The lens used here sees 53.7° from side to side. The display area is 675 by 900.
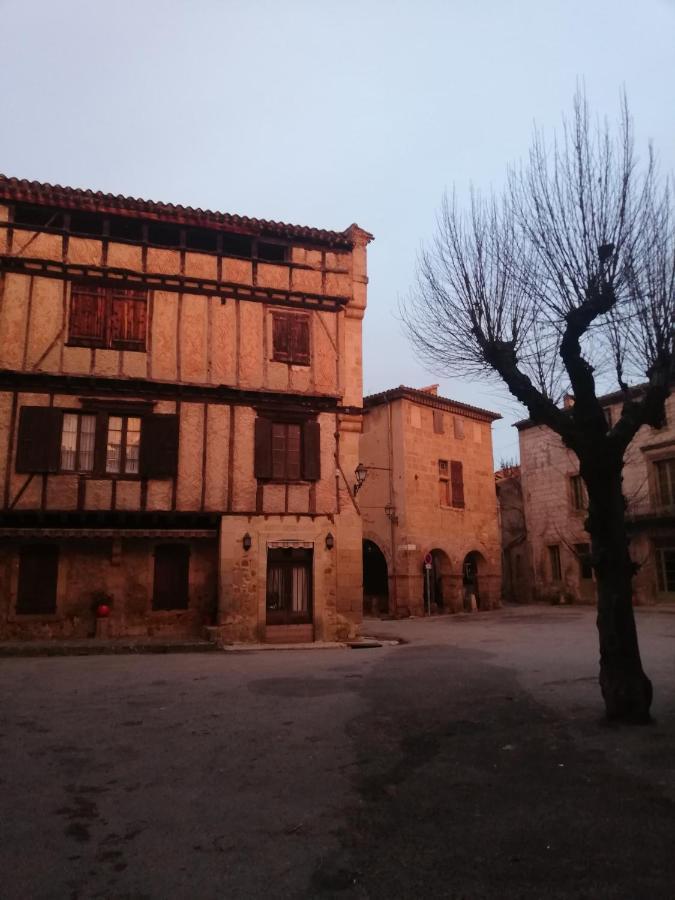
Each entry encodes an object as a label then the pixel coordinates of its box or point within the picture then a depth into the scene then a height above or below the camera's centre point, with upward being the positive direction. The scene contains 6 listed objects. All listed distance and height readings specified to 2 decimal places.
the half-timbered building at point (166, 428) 15.01 +3.55
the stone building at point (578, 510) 26.45 +2.76
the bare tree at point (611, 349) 6.61 +2.42
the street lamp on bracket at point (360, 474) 16.89 +2.62
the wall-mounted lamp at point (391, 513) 25.47 +2.47
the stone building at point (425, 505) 25.34 +2.86
